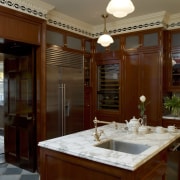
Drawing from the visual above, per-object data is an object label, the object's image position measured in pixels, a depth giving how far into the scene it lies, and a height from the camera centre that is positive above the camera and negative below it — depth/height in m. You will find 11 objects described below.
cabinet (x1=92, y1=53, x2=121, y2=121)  4.55 +0.10
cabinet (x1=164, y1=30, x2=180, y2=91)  4.09 +0.55
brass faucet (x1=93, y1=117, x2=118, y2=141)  2.15 -0.47
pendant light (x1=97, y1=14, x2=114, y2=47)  3.11 +0.74
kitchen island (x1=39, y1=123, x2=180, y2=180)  1.58 -0.56
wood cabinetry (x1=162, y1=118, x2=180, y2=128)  3.87 -0.60
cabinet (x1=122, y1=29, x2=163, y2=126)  4.03 +0.33
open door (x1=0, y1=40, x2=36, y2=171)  3.49 -0.23
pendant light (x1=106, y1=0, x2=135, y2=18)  1.90 +0.76
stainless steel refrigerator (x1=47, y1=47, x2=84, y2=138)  3.85 -0.10
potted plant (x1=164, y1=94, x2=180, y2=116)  3.64 -0.26
